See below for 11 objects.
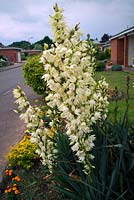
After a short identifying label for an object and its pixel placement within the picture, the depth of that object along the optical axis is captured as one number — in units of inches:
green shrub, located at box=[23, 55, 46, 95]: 400.8
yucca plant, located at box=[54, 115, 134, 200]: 106.0
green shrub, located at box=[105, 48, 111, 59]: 1480.9
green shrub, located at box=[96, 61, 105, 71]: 961.7
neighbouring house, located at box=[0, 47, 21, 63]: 2471.7
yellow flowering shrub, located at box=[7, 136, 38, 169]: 175.8
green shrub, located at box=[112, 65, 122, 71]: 934.4
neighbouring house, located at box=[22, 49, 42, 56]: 2798.0
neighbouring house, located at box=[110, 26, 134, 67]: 998.4
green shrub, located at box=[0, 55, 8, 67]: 1667.7
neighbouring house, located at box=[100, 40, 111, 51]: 1833.9
